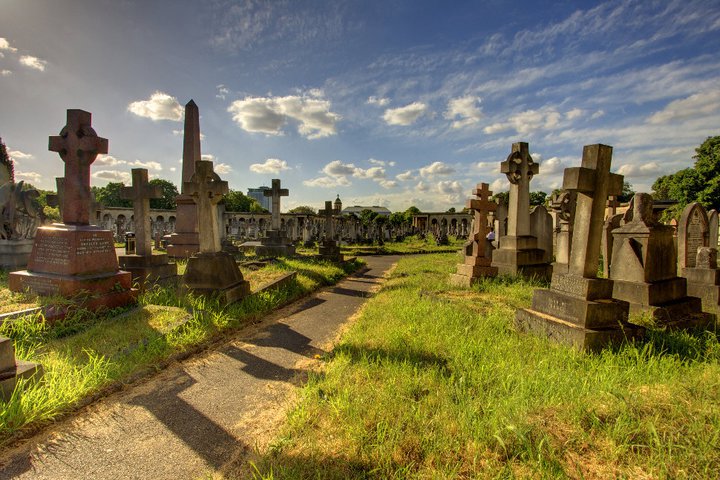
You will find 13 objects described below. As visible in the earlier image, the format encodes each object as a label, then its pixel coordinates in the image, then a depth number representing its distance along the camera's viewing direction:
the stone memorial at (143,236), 6.76
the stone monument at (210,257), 5.83
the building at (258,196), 129.00
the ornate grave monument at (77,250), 4.86
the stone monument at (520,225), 7.92
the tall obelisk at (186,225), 10.72
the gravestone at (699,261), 5.29
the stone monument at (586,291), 3.44
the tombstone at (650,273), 4.32
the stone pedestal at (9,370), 2.50
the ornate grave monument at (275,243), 13.77
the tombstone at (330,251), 13.08
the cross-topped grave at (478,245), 7.60
